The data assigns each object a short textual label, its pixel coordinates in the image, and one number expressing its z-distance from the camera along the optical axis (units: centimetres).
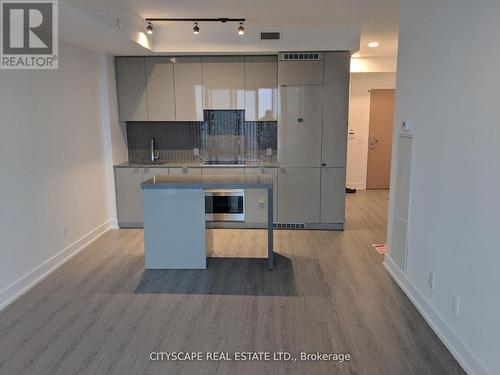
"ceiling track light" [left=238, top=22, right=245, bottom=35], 448
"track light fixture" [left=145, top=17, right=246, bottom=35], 464
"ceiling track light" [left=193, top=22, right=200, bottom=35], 454
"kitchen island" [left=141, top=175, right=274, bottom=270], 397
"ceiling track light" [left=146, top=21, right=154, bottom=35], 465
